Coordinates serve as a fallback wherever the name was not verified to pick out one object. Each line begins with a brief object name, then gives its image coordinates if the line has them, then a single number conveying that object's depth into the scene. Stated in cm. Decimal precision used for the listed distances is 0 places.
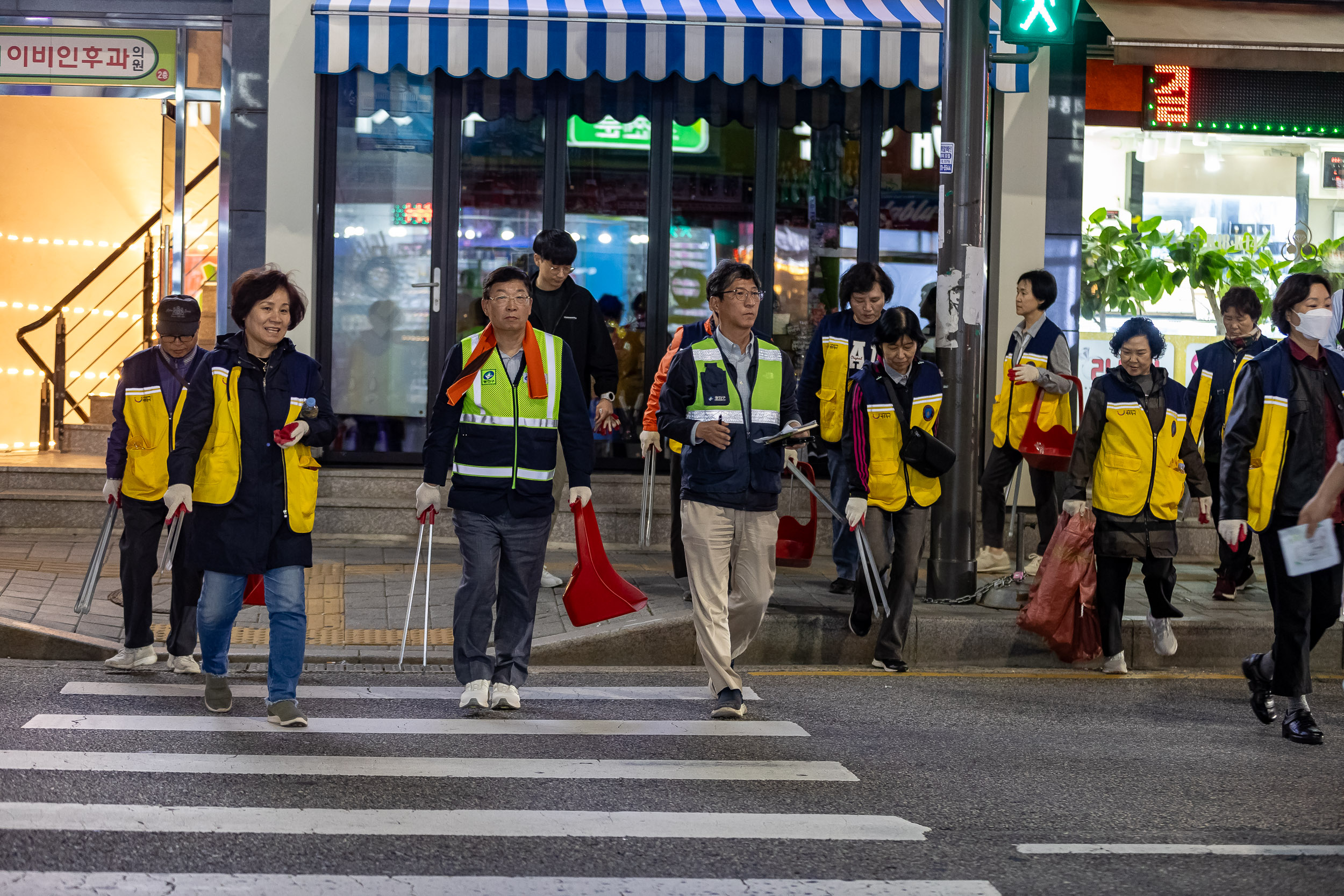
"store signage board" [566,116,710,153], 2295
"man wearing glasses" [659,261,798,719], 1265
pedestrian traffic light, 1681
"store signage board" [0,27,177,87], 2336
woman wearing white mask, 1243
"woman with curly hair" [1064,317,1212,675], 1482
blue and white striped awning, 2052
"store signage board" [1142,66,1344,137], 2386
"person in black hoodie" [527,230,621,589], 1655
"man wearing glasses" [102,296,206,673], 1401
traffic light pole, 1698
